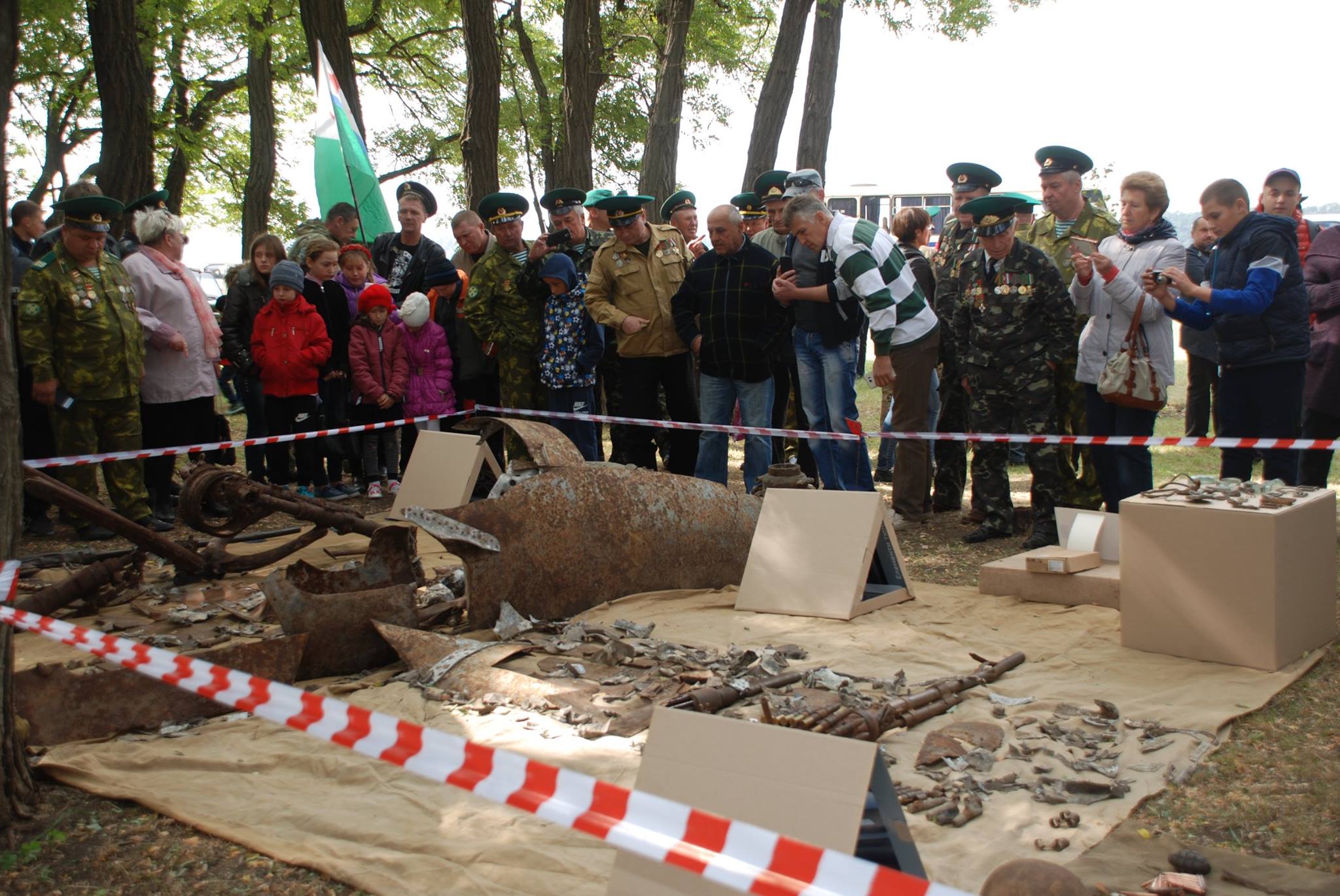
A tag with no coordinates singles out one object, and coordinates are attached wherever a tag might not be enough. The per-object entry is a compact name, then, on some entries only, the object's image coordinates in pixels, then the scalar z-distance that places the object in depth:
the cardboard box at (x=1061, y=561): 5.33
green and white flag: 9.92
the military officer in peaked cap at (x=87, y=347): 6.89
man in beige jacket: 7.60
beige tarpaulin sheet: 2.96
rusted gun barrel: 3.43
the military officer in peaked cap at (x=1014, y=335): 6.46
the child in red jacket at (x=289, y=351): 8.10
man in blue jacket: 5.57
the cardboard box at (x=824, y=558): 5.34
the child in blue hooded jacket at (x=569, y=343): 7.81
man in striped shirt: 6.64
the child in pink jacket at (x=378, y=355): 8.31
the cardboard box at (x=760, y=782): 2.19
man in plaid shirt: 7.33
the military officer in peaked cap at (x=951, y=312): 7.39
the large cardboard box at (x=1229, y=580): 4.27
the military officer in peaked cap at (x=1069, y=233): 6.65
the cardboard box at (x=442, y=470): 7.11
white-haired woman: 7.53
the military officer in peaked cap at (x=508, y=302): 8.05
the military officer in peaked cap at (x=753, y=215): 9.10
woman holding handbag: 5.87
